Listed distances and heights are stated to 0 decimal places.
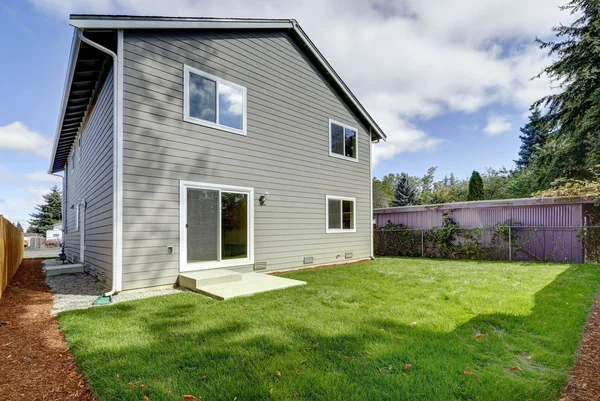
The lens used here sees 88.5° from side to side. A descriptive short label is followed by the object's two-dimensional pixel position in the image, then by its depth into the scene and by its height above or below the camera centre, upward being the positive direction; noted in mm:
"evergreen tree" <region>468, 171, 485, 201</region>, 19188 +1856
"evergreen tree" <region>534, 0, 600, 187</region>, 12438 +5334
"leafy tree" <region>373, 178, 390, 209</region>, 27766 +1912
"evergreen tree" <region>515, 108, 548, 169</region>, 31653 +7731
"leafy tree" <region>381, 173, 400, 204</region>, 31219 +3477
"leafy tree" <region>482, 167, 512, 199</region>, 25483 +2653
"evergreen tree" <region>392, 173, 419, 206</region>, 21438 +1617
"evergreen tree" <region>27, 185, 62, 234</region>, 31547 +705
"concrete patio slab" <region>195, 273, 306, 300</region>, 5047 -1237
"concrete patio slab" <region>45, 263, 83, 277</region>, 7784 -1322
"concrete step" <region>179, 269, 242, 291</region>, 5449 -1099
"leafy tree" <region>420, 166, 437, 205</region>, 32375 +3904
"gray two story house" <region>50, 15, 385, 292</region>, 5420 +1555
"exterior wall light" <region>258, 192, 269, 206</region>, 7387 +448
